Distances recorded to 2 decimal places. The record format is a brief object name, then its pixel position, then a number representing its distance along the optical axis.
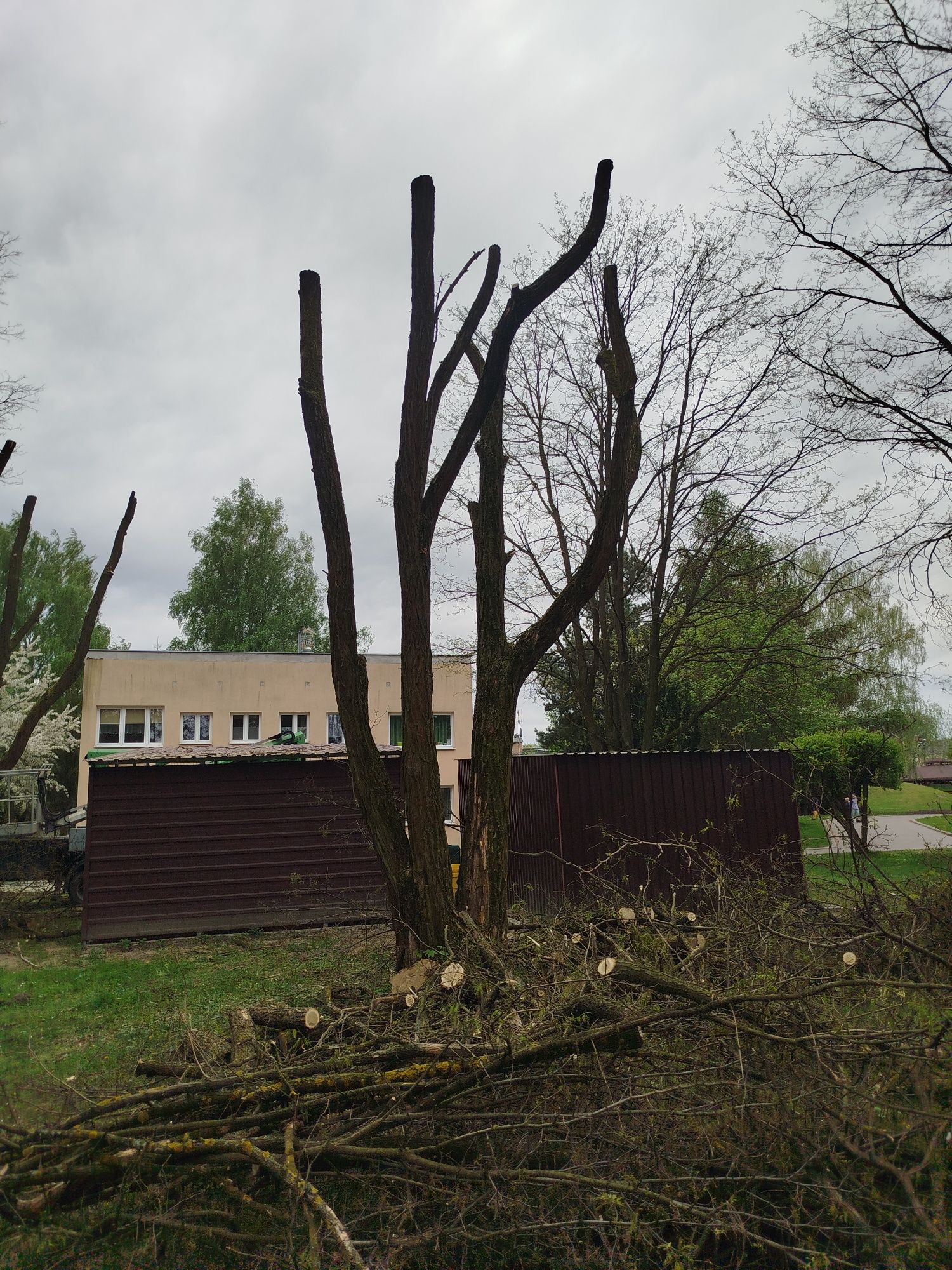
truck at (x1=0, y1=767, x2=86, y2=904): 13.65
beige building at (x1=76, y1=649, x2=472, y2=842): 23.88
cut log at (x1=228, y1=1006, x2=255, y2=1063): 4.26
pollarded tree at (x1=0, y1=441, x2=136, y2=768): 11.99
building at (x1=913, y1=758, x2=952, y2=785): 32.78
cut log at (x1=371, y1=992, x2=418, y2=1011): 4.70
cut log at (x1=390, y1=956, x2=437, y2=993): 5.52
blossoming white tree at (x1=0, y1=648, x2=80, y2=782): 26.08
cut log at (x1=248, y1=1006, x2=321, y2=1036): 4.54
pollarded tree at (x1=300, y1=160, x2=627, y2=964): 6.44
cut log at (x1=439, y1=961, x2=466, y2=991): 4.71
